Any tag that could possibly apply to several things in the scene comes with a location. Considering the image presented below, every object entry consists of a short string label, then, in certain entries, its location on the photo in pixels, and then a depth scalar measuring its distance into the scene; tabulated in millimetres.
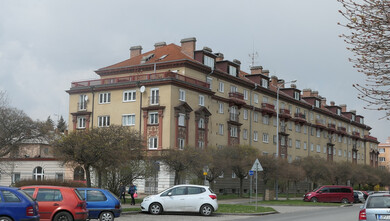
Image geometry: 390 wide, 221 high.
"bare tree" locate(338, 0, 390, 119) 10383
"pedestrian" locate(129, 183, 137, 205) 33994
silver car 15484
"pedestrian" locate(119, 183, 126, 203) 34812
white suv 26812
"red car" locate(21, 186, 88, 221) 18078
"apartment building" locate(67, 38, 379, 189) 52188
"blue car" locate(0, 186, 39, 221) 15095
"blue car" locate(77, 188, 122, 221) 21328
